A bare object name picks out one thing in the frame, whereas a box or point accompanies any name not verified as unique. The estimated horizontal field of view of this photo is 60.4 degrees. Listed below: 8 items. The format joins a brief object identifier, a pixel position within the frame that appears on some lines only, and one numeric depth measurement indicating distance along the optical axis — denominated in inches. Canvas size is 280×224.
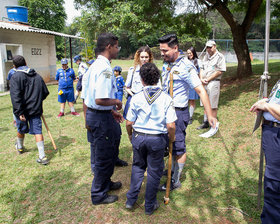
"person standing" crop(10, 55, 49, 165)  164.9
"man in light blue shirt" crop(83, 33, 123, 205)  110.8
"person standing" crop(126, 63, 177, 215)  108.1
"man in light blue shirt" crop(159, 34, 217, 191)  119.0
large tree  376.2
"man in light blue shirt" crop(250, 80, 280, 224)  84.0
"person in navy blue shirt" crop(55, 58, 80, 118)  295.5
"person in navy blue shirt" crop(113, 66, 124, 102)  263.8
